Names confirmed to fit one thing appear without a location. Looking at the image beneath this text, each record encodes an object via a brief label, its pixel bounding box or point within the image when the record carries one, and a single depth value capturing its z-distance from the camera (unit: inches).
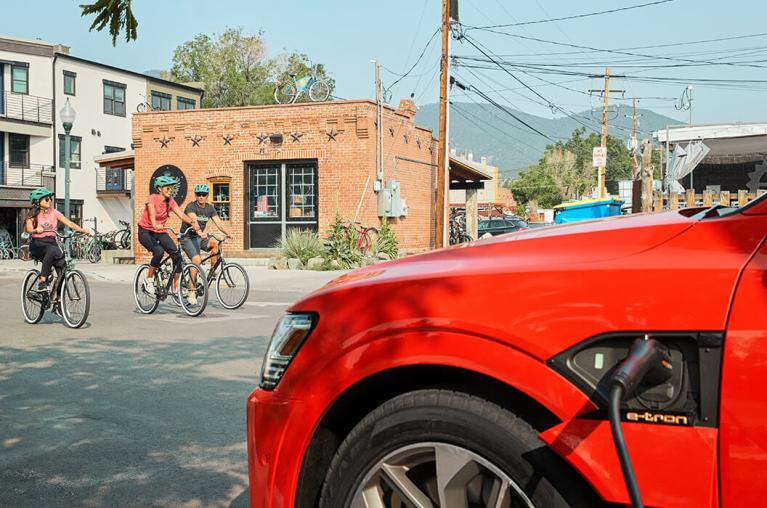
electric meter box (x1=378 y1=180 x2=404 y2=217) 1014.4
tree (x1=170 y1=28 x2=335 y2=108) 2444.6
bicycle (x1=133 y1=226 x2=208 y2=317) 469.1
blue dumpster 792.9
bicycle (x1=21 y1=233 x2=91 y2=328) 417.1
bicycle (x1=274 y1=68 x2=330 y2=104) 1110.4
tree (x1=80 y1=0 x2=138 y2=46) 191.6
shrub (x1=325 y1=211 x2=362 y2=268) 888.3
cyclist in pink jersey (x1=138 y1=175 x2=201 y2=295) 465.4
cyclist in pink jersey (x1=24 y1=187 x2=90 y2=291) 425.1
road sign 1692.9
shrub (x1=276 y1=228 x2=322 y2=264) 893.2
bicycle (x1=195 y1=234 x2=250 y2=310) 499.2
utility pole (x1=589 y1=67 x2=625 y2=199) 1918.1
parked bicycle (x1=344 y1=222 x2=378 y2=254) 947.2
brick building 995.3
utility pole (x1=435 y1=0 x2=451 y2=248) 959.6
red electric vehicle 76.5
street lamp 818.8
